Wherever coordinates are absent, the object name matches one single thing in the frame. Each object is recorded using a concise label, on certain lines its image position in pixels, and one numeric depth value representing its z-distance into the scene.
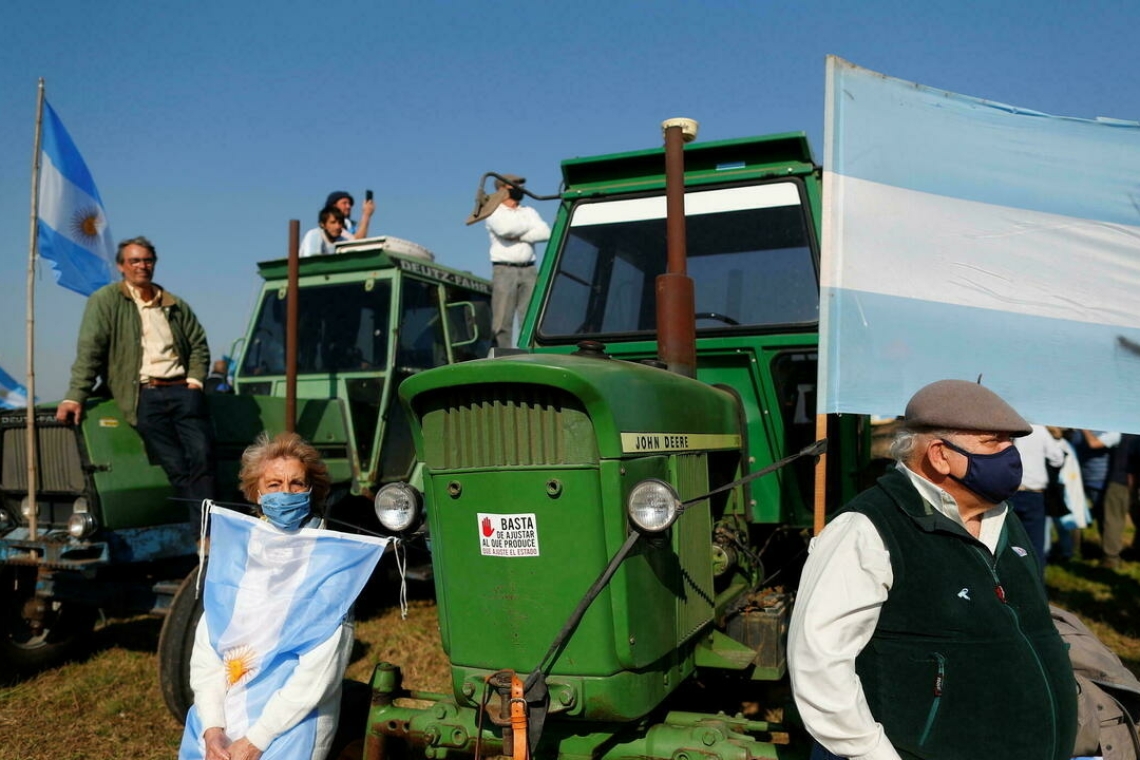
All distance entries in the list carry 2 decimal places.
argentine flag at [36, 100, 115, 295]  5.81
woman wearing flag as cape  2.80
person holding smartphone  8.15
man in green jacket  5.08
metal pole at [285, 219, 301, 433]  5.69
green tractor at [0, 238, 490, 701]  5.04
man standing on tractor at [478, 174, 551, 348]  6.35
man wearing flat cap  2.07
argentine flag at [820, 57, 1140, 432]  3.44
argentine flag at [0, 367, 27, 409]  11.12
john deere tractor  2.71
